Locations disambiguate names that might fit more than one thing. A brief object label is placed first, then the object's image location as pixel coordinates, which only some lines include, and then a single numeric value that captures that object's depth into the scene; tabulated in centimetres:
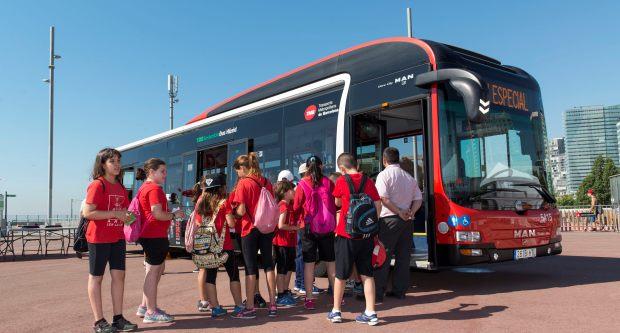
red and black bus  625
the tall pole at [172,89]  3147
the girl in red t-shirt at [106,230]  476
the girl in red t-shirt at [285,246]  603
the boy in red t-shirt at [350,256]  496
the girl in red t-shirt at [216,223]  550
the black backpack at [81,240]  496
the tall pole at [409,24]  1492
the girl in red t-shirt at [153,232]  520
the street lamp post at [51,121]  2285
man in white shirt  603
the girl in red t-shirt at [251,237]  536
